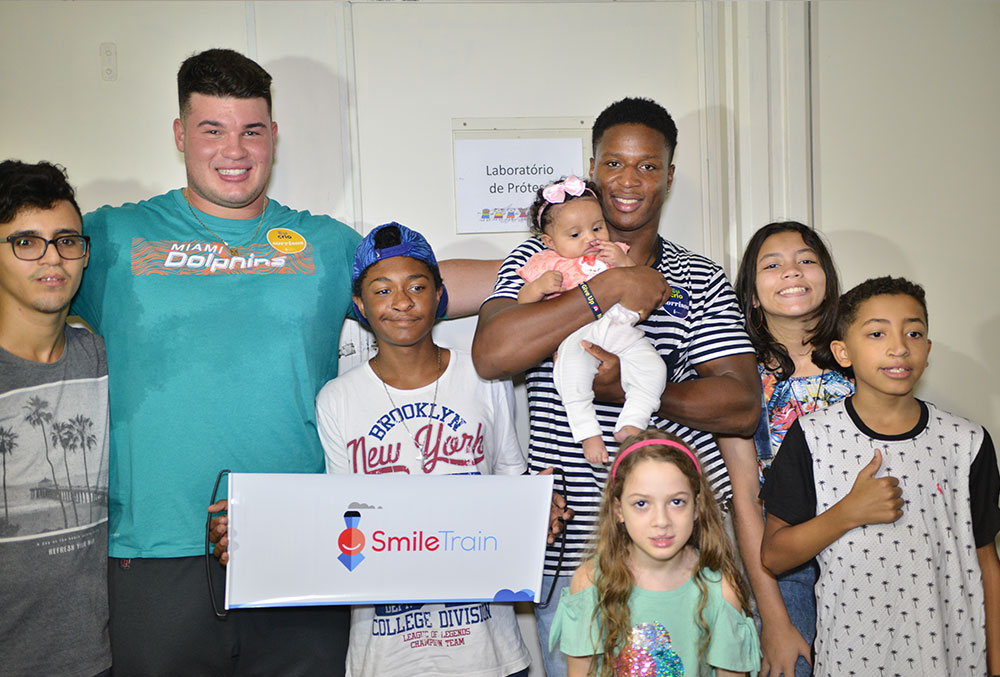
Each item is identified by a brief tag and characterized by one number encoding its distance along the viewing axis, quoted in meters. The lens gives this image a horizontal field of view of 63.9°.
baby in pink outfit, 2.26
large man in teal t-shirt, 2.42
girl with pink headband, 2.11
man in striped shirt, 2.27
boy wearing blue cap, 2.39
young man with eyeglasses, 2.29
